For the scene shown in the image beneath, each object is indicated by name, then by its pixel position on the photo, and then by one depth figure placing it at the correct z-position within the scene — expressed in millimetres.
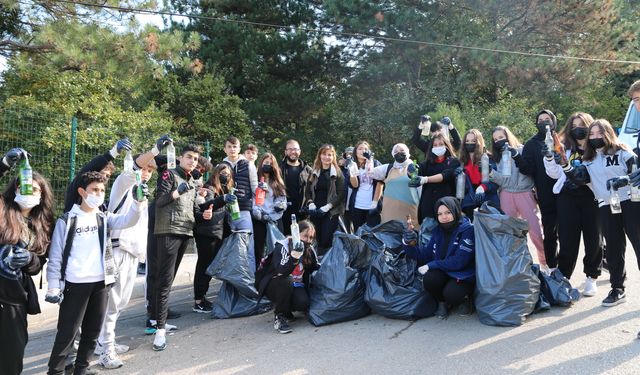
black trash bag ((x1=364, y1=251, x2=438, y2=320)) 4727
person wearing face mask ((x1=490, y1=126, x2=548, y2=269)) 5441
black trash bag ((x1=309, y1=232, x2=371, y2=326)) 4820
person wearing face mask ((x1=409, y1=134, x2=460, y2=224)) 5539
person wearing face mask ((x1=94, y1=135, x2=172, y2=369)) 4117
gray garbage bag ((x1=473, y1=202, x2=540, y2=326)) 4336
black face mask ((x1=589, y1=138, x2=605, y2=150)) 4492
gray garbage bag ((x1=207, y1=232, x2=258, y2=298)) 5281
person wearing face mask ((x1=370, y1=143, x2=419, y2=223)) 6070
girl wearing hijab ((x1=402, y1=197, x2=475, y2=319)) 4559
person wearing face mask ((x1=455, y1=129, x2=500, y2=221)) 5496
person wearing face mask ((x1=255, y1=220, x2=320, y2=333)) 4762
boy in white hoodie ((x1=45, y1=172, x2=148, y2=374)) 3486
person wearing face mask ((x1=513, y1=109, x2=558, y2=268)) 5336
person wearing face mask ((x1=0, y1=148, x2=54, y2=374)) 3219
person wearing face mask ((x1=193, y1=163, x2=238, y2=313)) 5406
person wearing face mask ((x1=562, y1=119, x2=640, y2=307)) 4367
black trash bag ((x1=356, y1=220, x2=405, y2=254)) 5172
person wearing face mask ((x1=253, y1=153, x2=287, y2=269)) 6078
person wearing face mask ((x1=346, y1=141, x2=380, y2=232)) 6633
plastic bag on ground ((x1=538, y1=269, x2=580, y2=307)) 4629
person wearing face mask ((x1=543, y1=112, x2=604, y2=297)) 4883
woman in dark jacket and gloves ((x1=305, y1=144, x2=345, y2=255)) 6320
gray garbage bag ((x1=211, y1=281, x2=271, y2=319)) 5336
